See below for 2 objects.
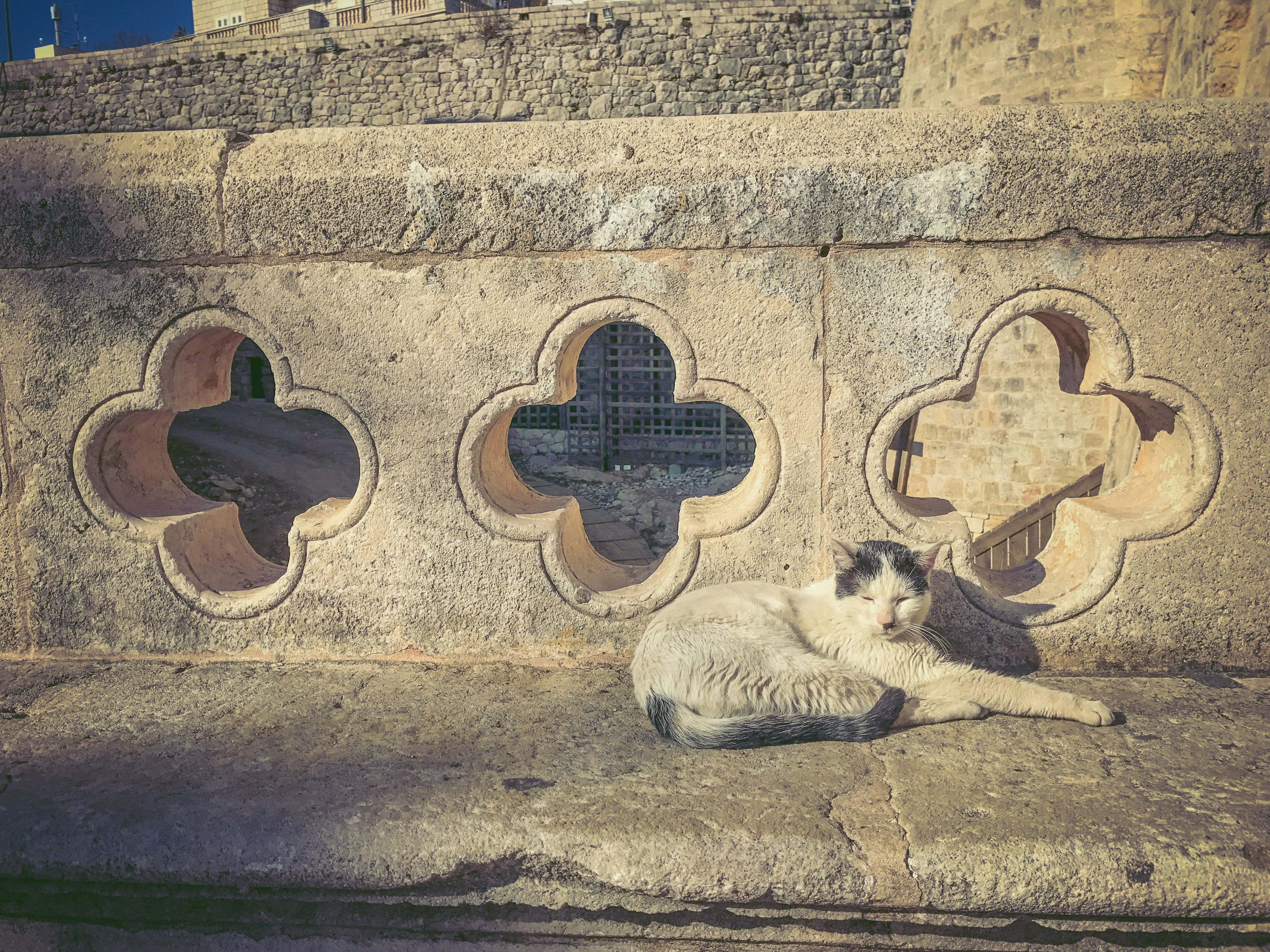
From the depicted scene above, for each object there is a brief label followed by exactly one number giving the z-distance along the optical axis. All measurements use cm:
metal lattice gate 1402
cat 229
